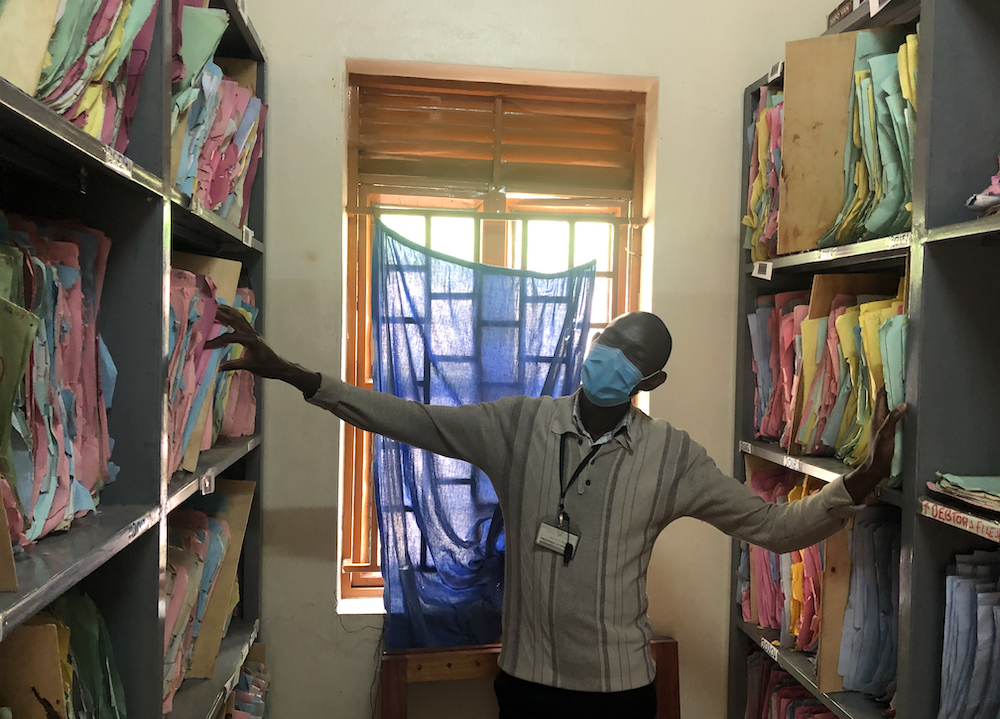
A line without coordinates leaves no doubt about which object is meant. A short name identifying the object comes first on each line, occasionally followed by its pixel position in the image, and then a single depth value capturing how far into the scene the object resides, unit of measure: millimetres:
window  2334
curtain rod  2266
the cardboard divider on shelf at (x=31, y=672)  838
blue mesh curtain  2150
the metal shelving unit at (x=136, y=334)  1117
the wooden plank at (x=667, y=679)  2146
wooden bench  2039
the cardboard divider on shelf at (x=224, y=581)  1623
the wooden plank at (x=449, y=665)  2080
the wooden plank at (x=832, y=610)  1665
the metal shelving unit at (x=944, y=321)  1373
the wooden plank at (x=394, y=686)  2023
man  1604
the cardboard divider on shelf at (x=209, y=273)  1479
